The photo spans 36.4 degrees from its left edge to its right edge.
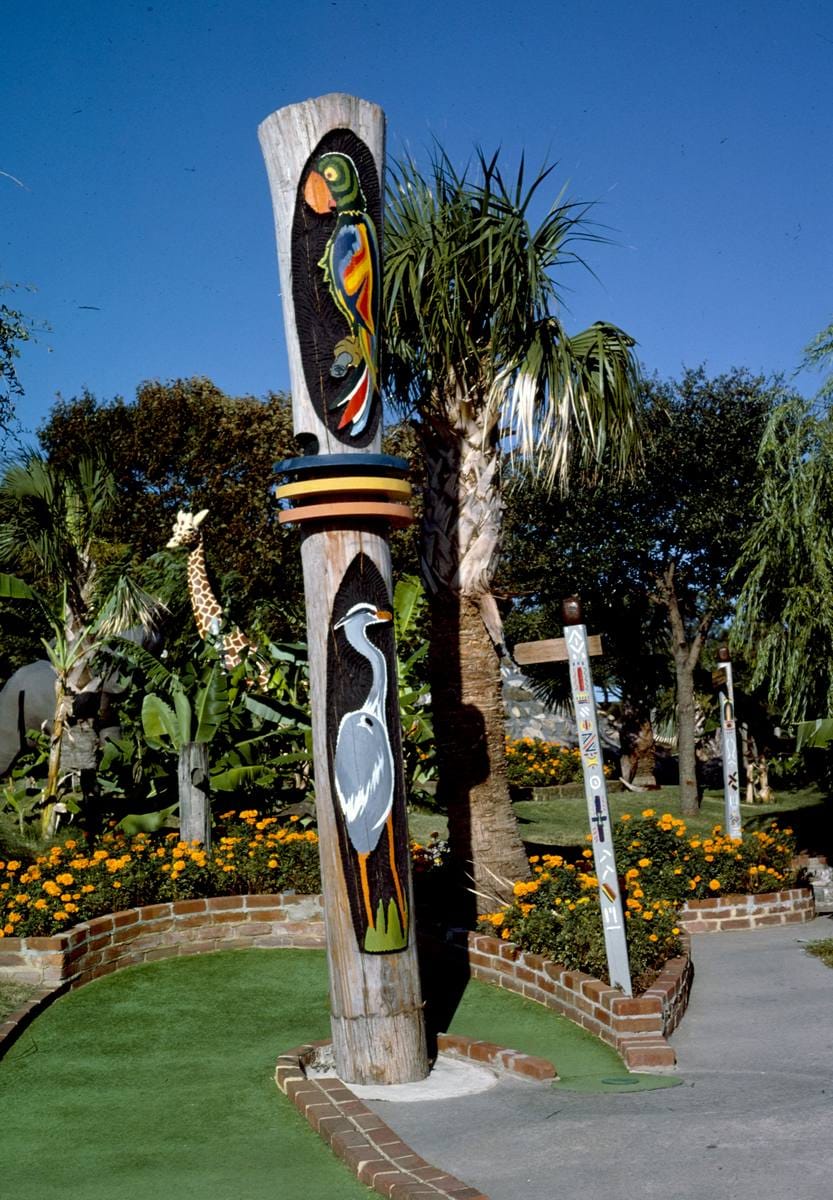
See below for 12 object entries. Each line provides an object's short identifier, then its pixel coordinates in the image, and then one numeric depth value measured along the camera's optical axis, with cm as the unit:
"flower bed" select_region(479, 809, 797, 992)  901
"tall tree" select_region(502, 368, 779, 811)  2133
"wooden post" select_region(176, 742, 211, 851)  1170
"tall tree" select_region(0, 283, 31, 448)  1166
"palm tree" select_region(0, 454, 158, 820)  1353
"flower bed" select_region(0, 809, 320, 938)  972
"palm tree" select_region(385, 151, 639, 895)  1060
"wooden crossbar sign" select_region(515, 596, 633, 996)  834
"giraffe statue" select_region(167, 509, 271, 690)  1560
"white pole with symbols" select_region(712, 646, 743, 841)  1376
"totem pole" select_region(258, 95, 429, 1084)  729
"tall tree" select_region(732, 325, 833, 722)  1309
